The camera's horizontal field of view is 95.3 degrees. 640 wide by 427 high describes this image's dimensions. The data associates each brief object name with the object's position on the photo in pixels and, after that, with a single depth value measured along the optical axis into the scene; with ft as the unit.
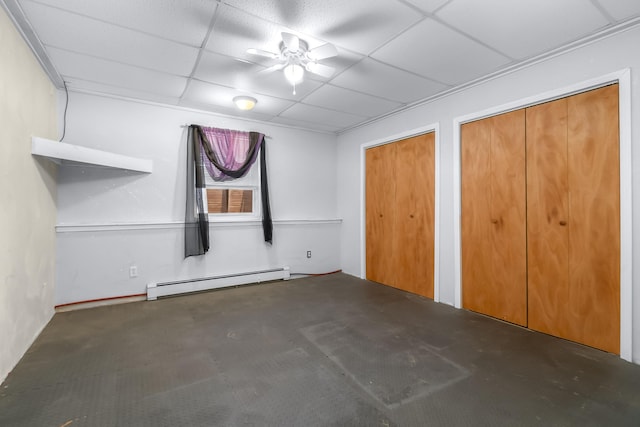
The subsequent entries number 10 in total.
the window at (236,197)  13.74
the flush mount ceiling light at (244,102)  11.41
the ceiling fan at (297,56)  7.20
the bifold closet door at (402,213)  12.26
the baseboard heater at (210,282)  12.20
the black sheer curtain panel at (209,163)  12.75
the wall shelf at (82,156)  8.06
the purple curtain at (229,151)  13.15
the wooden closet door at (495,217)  9.45
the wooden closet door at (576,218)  7.56
